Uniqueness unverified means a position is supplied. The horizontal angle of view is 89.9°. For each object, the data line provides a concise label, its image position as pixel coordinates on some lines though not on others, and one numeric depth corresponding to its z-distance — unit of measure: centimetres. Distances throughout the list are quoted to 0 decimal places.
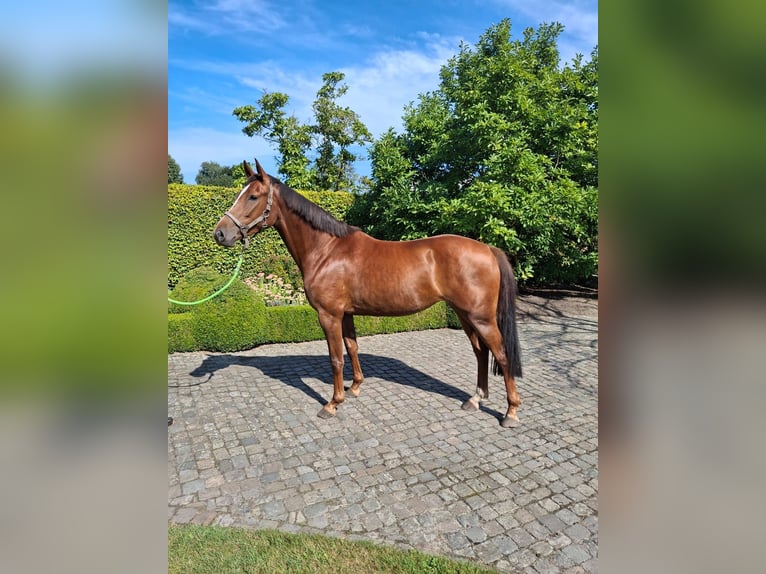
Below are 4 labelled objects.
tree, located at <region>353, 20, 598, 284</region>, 888
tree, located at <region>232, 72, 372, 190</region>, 1995
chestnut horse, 412
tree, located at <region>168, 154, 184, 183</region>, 4588
